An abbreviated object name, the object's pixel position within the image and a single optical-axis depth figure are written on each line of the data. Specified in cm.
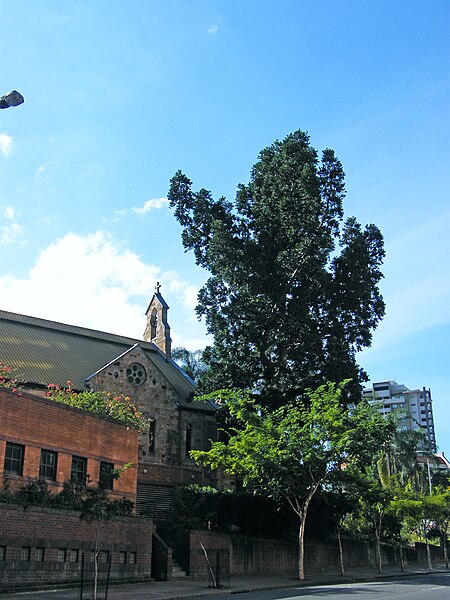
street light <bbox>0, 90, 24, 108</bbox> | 1049
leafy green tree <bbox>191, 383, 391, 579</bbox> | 2558
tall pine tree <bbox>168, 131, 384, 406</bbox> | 3578
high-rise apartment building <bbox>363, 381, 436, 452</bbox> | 19149
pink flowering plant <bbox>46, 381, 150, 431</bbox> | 2306
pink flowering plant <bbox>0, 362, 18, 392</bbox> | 1992
